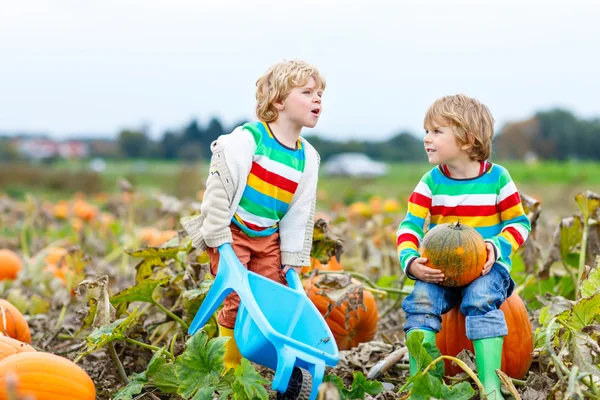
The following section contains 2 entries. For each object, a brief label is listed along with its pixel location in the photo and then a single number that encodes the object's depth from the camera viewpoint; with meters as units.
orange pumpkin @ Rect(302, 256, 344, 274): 4.13
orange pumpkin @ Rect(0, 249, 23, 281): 5.37
